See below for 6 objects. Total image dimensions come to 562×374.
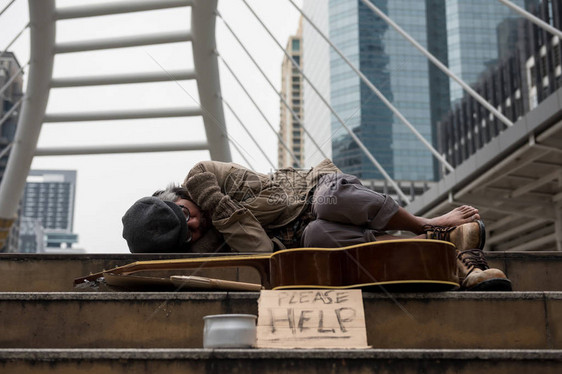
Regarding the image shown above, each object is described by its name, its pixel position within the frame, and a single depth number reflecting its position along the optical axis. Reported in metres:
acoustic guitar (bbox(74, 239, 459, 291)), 2.39
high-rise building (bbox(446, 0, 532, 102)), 92.69
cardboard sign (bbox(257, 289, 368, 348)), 2.14
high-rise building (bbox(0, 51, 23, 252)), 59.24
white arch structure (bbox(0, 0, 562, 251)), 10.11
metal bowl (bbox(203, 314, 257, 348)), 1.99
